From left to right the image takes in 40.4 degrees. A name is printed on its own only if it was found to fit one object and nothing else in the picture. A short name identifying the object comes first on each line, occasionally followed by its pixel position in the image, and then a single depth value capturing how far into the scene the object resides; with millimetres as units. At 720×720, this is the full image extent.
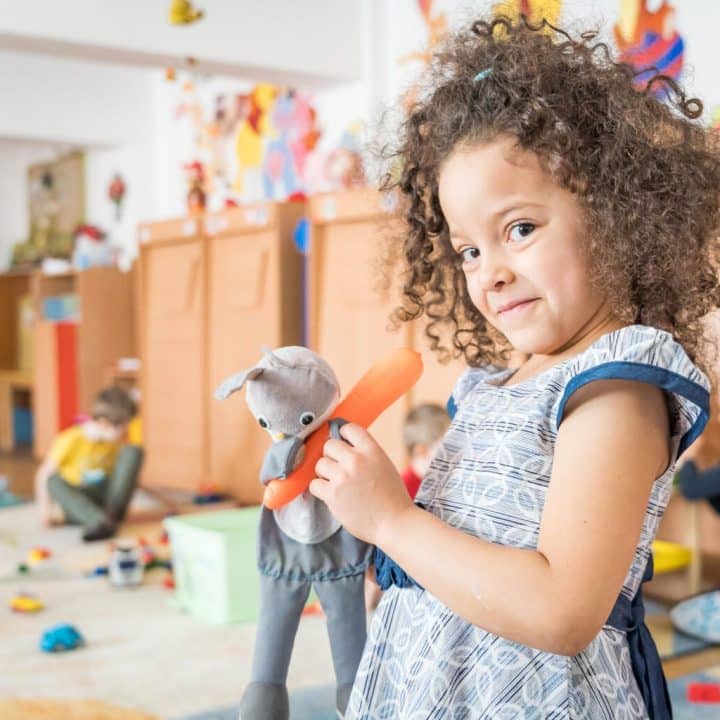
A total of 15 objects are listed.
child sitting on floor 3133
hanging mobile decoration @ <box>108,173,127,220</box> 5344
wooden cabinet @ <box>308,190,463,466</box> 2600
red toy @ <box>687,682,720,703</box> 1638
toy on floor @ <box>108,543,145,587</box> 2426
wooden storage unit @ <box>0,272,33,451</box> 6148
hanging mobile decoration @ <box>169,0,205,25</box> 3041
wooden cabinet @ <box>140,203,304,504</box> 3205
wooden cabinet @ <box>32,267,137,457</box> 4766
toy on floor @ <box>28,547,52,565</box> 2687
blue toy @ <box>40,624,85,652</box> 1946
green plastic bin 2082
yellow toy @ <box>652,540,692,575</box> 2166
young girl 577
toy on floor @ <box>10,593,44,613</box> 2240
